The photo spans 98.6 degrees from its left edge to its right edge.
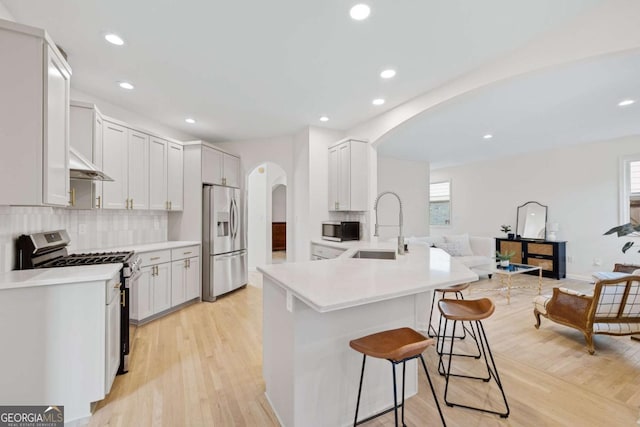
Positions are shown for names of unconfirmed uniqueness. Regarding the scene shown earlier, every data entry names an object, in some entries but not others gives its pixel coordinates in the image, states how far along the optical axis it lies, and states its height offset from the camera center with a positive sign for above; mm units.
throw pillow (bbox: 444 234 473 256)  5750 -608
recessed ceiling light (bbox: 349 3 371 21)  1908 +1430
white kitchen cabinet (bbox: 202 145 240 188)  4223 +730
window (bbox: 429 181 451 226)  8289 +313
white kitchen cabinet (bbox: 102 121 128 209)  3138 +563
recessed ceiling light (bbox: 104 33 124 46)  2184 +1405
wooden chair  2566 -928
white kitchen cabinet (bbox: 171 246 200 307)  3678 -867
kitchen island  1473 -713
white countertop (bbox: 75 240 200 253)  3242 -442
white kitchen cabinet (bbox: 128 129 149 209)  3459 +543
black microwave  4020 -269
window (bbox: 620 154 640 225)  5020 +451
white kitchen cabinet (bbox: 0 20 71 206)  1563 +570
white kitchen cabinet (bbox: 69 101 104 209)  2783 +720
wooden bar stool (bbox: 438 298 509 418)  1830 -694
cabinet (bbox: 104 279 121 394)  1867 -879
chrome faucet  2649 -311
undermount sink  2780 -426
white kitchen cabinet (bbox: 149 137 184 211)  3740 +533
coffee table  4380 -1056
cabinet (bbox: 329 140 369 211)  4105 +569
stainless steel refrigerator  4172 -461
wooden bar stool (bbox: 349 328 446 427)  1309 -691
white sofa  5504 -707
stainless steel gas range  2027 -397
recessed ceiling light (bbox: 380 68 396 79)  2760 +1425
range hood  2143 +375
